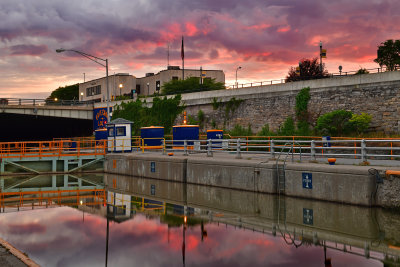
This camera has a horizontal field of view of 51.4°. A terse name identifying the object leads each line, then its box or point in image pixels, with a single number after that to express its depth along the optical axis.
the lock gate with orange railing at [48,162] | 31.91
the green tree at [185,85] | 67.56
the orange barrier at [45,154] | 32.12
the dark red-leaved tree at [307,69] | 55.53
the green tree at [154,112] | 54.00
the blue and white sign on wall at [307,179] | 17.89
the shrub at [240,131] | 43.12
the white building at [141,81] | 86.56
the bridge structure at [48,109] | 61.21
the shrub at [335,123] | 34.53
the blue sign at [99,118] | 64.50
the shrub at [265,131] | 40.64
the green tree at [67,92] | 154.38
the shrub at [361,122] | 33.28
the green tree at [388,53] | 64.75
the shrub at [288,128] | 39.00
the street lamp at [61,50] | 38.03
